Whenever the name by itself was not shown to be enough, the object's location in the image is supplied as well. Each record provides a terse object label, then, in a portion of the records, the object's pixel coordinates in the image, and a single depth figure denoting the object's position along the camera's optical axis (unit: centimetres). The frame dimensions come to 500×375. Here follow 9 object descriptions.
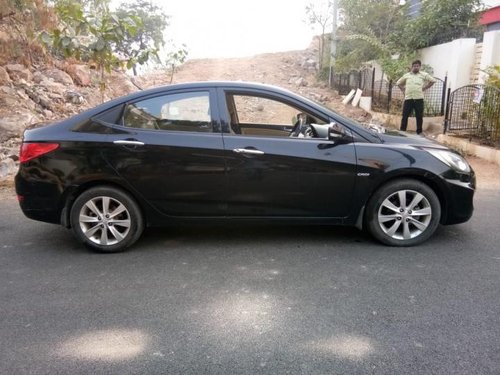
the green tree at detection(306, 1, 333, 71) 2353
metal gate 905
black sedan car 430
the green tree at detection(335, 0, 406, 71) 1775
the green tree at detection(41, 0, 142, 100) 702
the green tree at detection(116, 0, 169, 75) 2925
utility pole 2003
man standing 996
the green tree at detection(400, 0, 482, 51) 1338
